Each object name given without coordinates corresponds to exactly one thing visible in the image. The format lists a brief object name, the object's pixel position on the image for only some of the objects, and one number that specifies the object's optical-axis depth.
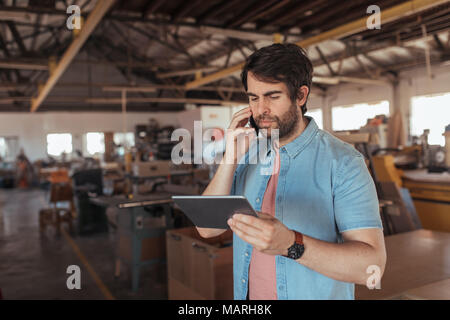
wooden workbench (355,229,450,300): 1.52
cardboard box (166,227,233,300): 2.46
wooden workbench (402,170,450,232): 3.51
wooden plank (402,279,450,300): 1.44
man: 0.96
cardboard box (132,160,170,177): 5.33
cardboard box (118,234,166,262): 3.73
